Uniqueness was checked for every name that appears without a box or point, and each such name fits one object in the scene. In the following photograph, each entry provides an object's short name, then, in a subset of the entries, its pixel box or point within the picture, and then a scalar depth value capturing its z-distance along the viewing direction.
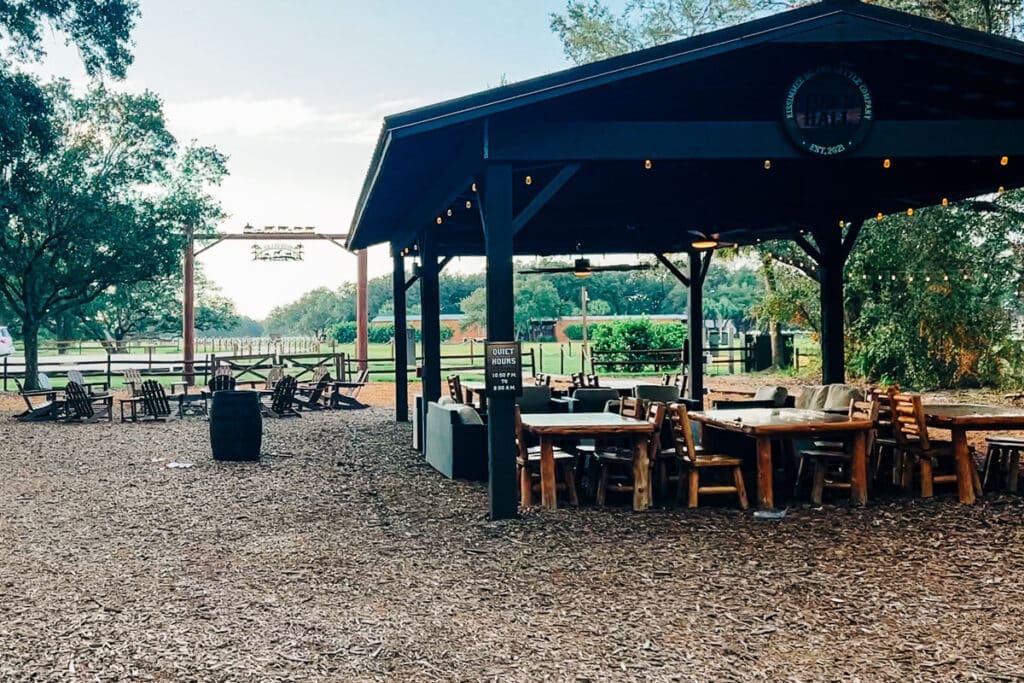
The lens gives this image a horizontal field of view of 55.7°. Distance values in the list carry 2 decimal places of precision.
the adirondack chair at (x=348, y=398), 18.91
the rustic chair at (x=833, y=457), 7.76
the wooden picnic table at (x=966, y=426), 7.61
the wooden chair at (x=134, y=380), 17.34
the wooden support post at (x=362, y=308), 25.38
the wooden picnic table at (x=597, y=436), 7.52
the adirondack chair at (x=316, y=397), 18.39
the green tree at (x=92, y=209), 21.61
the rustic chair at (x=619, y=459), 7.77
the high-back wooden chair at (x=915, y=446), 7.83
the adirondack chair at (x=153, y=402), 16.70
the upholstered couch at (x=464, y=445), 9.37
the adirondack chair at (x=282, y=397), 17.12
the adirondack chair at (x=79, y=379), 17.48
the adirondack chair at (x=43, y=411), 16.72
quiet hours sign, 7.10
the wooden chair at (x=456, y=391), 12.17
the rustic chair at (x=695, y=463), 7.58
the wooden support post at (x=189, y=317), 23.73
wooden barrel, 11.16
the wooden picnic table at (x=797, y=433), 7.45
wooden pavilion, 7.14
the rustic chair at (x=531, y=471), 7.79
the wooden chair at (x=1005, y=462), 8.12
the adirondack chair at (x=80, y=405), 16.33
